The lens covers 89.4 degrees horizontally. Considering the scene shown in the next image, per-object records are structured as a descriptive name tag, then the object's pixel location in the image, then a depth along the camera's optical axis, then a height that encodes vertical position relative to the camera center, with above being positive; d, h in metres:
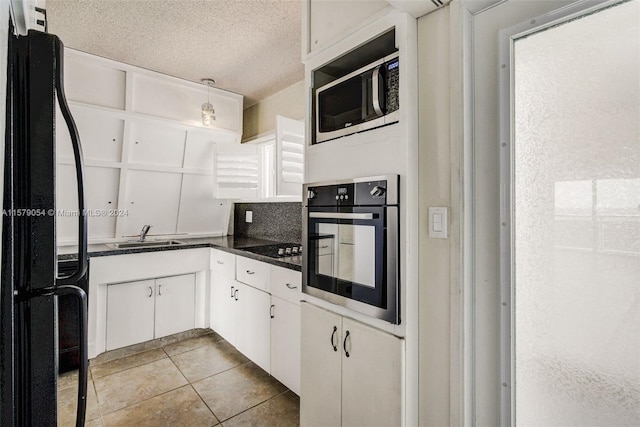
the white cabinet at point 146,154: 2.71 +0.60
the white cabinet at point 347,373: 1.32 -0.71
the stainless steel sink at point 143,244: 2.97 -0.26
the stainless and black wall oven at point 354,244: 1.32 -0.13
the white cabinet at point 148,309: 2.70 -0.82
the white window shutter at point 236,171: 3.33 +0.47
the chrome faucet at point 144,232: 3.15 -0.15
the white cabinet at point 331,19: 1.45 +0.96
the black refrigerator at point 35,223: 0.76 -0.02
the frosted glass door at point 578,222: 0.90 -0.02
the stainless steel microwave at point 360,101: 1.36 +0.54
